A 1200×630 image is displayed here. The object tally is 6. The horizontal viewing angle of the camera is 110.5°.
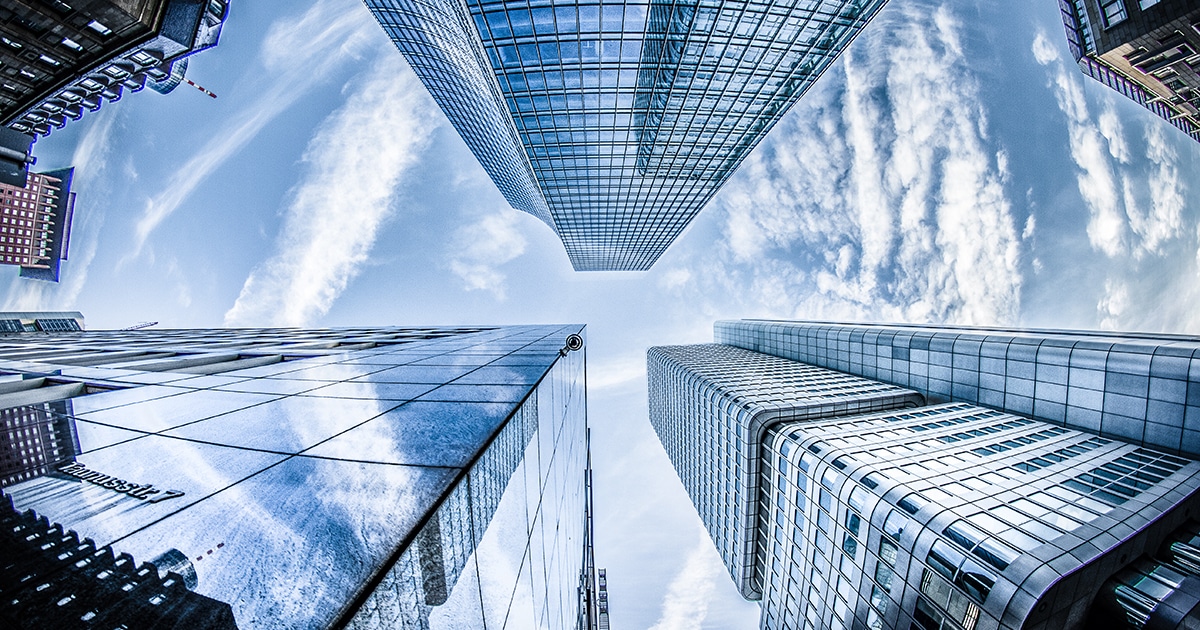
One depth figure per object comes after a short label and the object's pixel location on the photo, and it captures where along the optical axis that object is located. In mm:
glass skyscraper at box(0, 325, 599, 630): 2451
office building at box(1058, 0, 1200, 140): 40531
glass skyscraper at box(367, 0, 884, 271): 28859
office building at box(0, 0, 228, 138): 34875
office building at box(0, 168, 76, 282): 111062
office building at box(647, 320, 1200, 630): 16844
